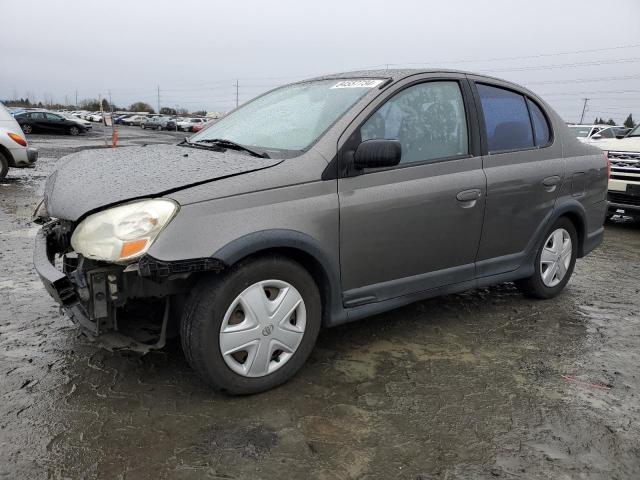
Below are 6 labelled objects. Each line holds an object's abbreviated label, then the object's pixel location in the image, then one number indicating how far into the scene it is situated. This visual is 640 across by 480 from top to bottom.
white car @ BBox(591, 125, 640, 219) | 7.90
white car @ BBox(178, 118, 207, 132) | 50.72
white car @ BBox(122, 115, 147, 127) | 57.74
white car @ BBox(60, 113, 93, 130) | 32.61
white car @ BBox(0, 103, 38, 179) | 10.08
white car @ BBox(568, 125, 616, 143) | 16.75
